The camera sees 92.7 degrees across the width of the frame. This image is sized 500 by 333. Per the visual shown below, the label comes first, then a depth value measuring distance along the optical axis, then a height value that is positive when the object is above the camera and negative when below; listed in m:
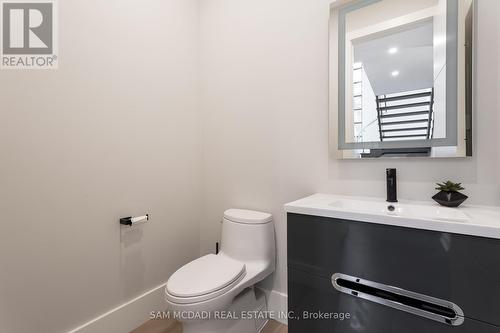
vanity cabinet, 0.78 -0.43
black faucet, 1.18 -0.12
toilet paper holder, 1.48 -0.35
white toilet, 1.16 -0.62
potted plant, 1.04 -0.14
